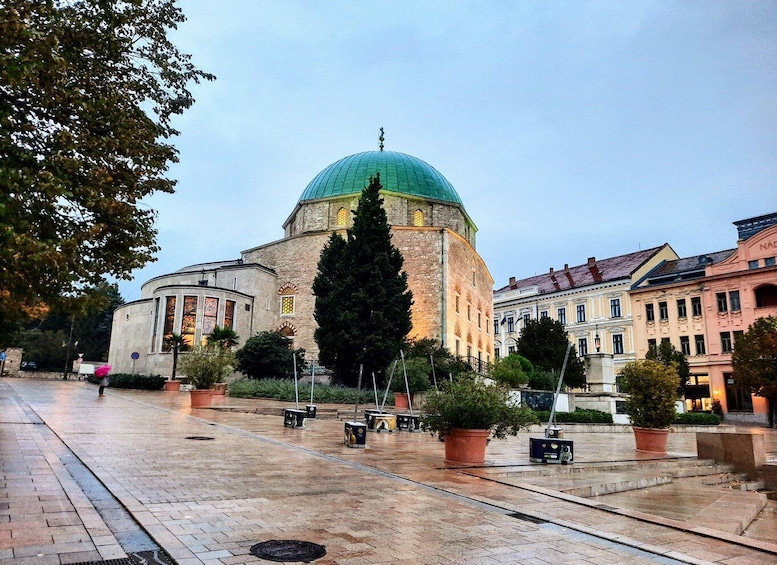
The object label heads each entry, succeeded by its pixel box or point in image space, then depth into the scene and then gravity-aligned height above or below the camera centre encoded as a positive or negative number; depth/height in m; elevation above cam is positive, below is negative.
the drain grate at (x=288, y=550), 3.77 -1.18
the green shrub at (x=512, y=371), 23.11 +0.79
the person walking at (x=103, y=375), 24.47 +0.44
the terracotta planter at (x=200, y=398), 19.14 -0.44
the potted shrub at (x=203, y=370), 19.09 +0.56
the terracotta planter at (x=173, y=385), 29.81 -0.01
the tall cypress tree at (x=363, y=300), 24.97 +4.21
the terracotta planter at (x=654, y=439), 11.98 -1.09
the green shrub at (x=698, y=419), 24.98 -1.35
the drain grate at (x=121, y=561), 3.51 -1.15
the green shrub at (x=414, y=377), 22.48 +0.45
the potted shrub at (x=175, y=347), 29.89 +2.27
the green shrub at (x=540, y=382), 27.47 +0.35
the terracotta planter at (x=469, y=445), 8.67 -0.93
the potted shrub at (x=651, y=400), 11.98 -0.22
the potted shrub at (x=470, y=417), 8.62 -0.47
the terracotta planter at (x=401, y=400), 22.08 -0.51
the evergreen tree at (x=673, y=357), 32.69 +2.01
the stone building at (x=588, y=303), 41.84 +7.38
